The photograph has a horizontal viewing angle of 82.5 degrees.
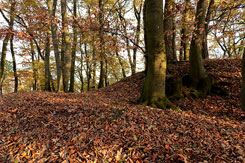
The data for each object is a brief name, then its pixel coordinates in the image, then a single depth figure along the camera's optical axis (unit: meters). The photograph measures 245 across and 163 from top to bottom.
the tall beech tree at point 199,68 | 6.34
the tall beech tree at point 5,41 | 12.04
